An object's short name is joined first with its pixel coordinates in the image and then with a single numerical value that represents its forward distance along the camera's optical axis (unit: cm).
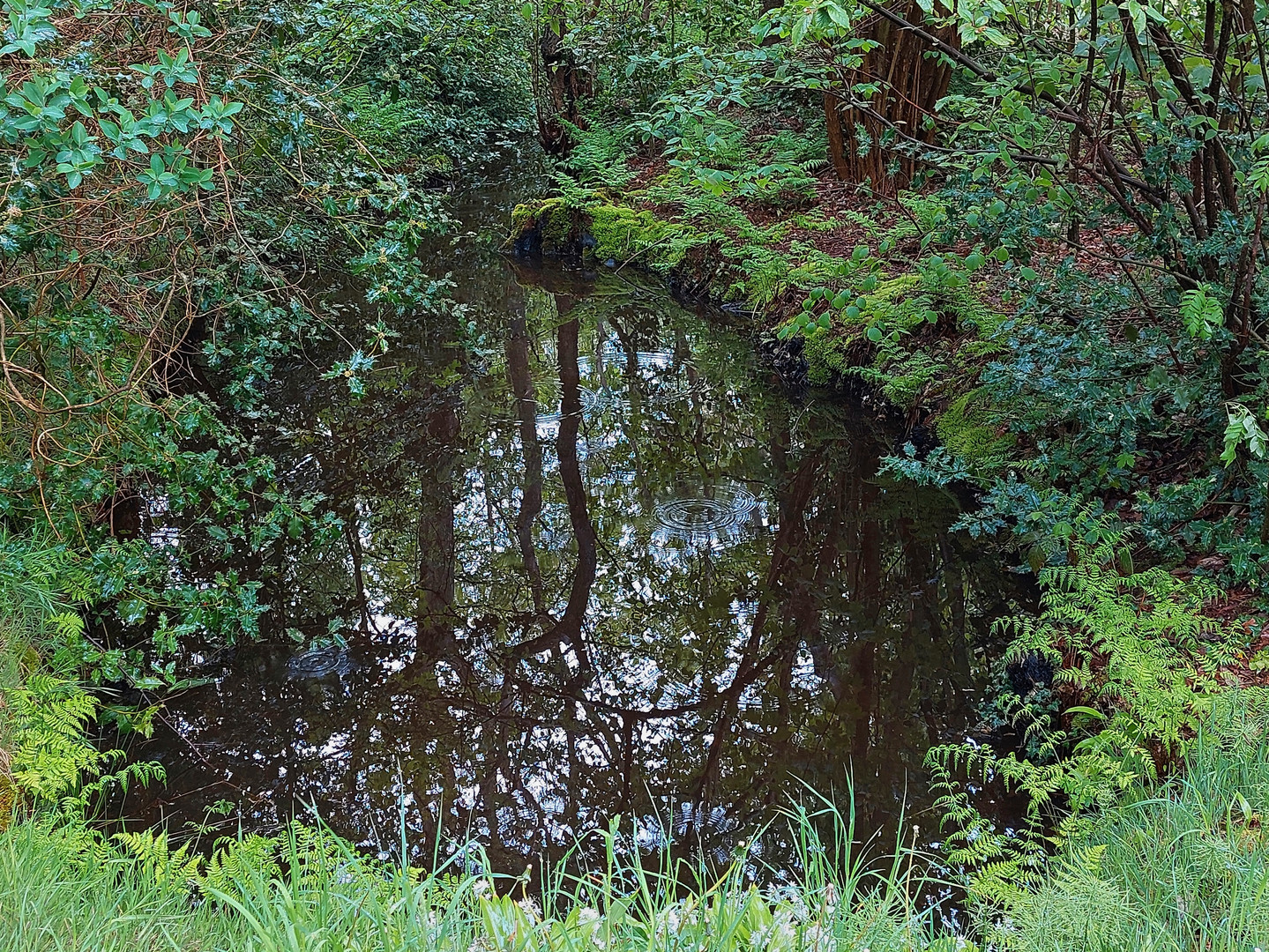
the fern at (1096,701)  320
